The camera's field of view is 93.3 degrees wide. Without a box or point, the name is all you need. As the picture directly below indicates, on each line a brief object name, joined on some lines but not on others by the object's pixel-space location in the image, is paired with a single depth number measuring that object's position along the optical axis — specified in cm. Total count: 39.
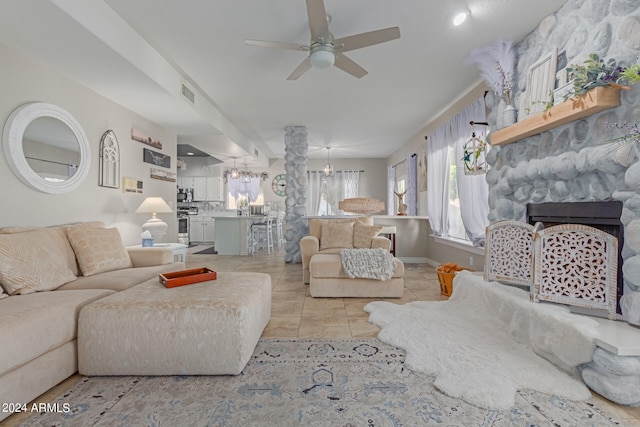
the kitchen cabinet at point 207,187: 911
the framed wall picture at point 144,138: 414
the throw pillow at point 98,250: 261
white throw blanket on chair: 334
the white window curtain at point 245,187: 945
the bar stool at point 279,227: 793
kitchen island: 671
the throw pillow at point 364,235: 425
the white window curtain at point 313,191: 919
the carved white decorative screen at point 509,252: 237
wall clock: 948
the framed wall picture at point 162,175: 461
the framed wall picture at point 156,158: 443
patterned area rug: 140
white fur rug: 163
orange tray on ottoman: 213
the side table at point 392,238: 562
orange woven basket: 343
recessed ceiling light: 249
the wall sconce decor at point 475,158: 338
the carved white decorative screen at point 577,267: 187
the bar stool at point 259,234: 698
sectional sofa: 148
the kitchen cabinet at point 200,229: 842
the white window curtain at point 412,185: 653
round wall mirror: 255
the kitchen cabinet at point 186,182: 912
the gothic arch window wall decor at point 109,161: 354
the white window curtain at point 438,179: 485
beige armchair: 404
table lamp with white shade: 396
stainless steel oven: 833
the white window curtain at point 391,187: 848
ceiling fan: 220
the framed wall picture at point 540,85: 238
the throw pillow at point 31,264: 197
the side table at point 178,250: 388
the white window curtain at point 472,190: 363
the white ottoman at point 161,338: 173
